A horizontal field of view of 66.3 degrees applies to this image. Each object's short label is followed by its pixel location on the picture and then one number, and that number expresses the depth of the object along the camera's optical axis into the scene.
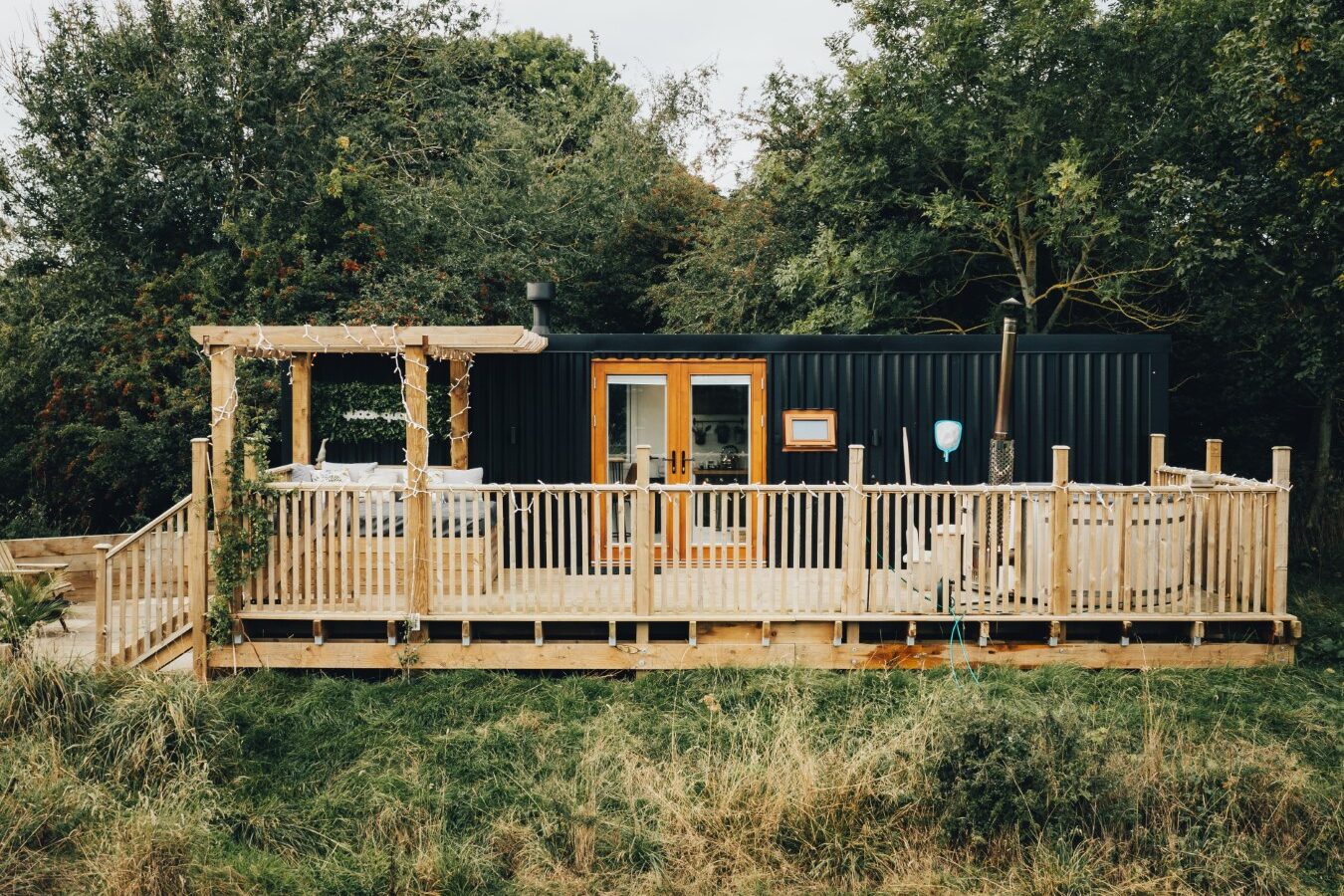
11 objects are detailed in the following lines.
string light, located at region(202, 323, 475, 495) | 7.16
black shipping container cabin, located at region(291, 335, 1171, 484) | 9.59
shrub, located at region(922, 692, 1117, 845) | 5.26
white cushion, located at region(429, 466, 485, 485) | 9.09
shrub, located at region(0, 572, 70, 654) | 6.88
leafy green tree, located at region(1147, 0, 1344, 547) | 9.14
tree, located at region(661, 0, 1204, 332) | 12.95
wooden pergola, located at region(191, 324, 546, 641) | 7.15
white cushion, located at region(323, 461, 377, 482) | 9.31
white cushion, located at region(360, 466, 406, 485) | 9.13
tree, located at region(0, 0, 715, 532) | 14.10
